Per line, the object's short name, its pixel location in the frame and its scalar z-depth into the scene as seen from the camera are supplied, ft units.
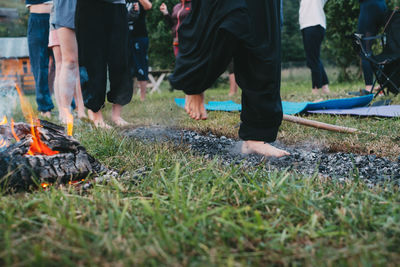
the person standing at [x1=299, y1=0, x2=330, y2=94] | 20.48
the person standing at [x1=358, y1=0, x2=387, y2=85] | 18.24
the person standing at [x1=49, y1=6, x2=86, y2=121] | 13.73
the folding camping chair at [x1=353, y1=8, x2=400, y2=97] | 15.98
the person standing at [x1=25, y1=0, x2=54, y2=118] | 14.99
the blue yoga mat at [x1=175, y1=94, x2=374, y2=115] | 12.77
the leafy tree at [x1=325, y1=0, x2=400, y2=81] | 39.11
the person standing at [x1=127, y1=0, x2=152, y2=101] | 18.85
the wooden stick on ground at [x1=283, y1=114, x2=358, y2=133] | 8.73
